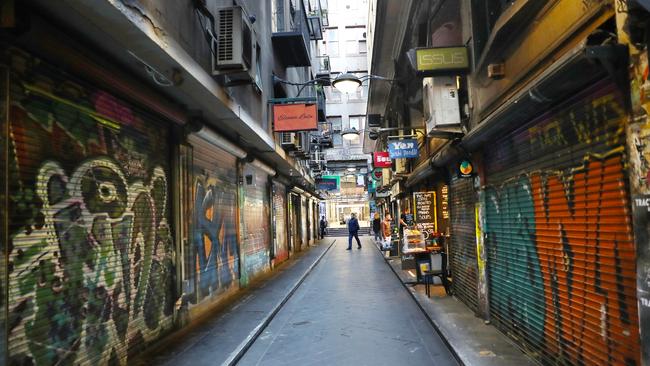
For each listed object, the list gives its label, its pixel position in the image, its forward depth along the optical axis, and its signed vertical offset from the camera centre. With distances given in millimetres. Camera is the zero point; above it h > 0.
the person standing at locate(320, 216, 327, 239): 42556 -783
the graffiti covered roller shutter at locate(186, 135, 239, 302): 9430 +44
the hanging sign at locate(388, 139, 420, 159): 12930 +1845
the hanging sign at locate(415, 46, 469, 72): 8227 +2718
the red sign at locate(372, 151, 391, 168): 19669 +2382
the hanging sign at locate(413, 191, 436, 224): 13320 +240
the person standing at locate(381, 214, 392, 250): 20223 -765
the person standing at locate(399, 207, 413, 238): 15298 -143
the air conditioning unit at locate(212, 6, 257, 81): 7406 +2844
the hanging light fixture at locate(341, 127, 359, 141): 19567 +3551
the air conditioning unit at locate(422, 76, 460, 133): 8625 +2050
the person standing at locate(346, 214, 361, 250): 27345 -559
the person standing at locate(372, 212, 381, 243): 29177 -564
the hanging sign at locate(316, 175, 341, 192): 33062 +2599
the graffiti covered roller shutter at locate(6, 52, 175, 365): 4457 +64
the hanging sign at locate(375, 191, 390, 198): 29681 +1514
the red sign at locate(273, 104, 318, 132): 11664 +2598
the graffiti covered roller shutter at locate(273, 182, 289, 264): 19238 -106
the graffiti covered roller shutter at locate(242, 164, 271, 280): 14078 -15
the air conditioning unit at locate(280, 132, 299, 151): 16172 +2791
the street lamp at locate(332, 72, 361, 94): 10565 +3074
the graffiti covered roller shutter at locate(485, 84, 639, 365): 3992 -286
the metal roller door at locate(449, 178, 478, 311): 8930 -596
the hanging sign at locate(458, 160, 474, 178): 8547 +813
